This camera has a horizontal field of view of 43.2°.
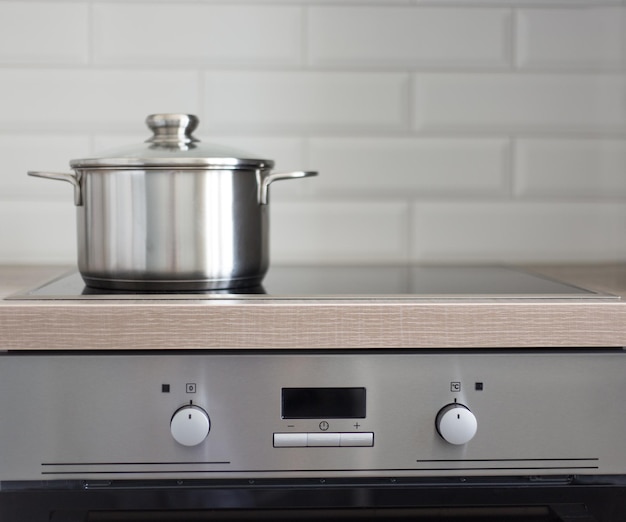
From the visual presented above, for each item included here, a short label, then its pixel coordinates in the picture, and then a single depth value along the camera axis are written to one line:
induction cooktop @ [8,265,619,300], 0.85
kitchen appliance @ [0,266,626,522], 0.80
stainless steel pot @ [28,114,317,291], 0.88
